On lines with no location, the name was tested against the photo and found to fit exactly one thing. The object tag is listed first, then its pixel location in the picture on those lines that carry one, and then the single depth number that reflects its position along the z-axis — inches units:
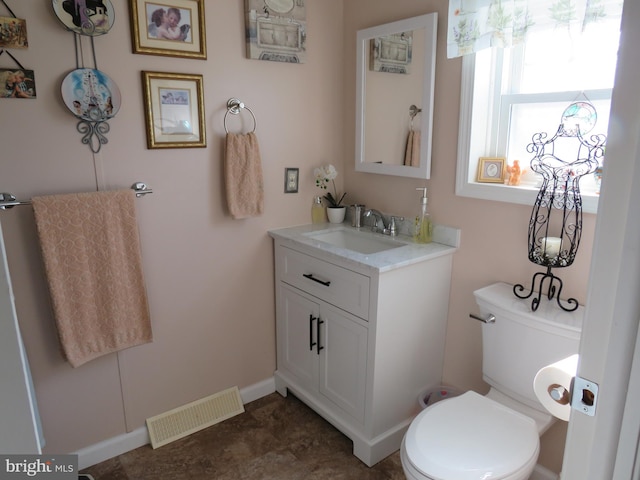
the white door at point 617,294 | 23.7
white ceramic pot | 99.9
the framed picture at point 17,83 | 63.6
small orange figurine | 74.4
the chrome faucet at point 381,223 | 91.2
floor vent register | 85.0
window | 62.7
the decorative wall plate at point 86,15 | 65.4
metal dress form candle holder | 62.6
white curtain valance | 56.6
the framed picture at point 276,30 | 83.4
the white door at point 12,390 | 23.6
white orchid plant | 96.7
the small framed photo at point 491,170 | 76.0
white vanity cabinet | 74.9
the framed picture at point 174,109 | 75.2
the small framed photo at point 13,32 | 62.5
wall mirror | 80.6
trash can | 85.8
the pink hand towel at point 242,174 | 83.9
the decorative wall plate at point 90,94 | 67.7
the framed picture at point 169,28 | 72.3
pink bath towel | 67.8
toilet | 55.1
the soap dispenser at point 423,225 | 84.5
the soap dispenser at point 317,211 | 100.0
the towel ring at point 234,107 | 83.7
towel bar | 65.0
